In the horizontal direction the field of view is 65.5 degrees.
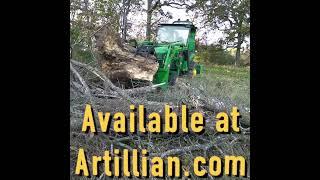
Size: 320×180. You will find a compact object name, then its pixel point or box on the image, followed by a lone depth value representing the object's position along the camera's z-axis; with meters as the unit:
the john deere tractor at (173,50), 3.76
